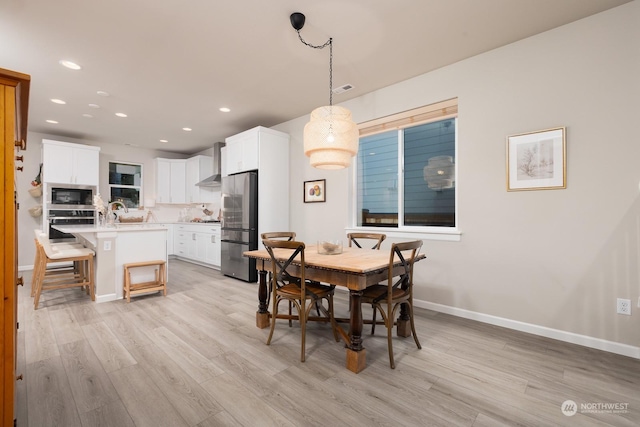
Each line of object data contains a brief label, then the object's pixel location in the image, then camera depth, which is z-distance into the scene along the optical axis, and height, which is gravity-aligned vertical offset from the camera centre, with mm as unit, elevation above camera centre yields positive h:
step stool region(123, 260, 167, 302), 3656 -958
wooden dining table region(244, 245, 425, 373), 2010 -458
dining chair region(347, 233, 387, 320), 3178 -258
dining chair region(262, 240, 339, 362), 2193 -626
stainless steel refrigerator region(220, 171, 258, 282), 4660 -182
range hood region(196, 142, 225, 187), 6164 +1051
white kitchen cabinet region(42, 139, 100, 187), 5430 +952
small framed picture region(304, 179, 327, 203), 4461 +346
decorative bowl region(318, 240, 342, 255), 2611 -309
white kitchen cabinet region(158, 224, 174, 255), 7015 -699
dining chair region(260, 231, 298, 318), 3153 -251
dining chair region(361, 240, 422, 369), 2088 -635
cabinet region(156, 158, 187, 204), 7086 +787
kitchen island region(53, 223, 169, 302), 3614 -513
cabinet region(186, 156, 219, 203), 6930 +865
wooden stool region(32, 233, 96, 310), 3338 -695
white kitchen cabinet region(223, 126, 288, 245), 4664 +782
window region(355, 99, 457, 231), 3410 +564
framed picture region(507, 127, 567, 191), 2549 +496
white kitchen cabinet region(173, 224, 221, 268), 5670 -663
